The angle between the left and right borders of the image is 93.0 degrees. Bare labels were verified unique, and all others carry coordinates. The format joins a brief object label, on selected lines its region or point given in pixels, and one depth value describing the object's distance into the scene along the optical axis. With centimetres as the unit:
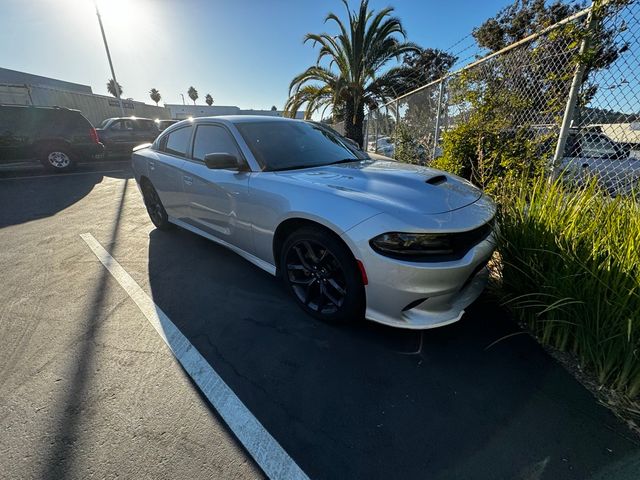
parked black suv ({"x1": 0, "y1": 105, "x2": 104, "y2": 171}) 863
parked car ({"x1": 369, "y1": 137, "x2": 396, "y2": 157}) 933
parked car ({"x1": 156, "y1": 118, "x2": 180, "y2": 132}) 1300
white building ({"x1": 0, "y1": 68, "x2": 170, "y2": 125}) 1418
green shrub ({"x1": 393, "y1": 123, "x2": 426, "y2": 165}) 748
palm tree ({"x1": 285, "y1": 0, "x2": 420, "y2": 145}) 1038
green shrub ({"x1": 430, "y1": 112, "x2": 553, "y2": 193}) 383
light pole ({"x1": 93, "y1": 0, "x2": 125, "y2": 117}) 1962
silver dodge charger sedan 191
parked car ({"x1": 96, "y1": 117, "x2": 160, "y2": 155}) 1160
